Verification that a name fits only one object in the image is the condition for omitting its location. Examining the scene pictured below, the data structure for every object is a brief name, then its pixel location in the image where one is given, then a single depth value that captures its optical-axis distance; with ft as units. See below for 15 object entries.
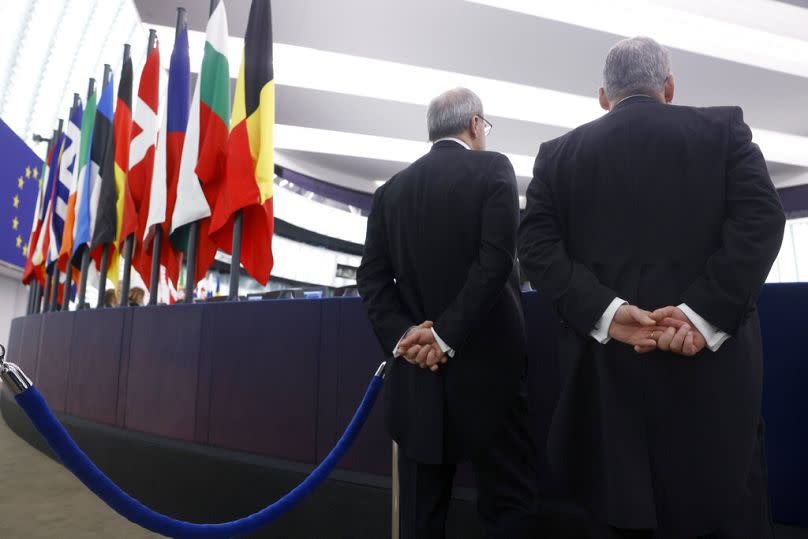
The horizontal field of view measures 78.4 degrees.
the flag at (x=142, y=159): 11.60
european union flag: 25.81
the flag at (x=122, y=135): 12.32
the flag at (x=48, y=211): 16.44
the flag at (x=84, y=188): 13.24
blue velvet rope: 3.20
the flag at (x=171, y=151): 10.57
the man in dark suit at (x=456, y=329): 4.11
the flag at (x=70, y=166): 14.62
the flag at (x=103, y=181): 12.20
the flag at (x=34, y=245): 17.81
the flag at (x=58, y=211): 15.53
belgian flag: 9.14
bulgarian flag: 9.68
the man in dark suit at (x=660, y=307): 3.01
